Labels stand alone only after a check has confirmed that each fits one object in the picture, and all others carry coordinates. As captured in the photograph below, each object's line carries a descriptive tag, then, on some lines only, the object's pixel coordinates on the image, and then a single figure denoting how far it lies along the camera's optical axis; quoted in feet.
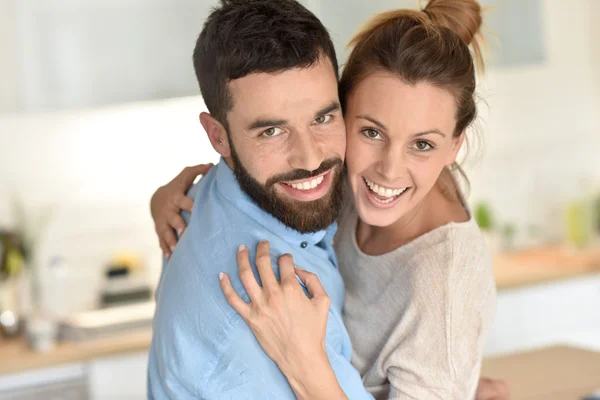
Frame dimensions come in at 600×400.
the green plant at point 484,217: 13.42
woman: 5.22
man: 4.73
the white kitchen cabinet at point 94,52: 11.08
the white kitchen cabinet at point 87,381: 10.02
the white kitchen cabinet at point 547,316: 12.05
